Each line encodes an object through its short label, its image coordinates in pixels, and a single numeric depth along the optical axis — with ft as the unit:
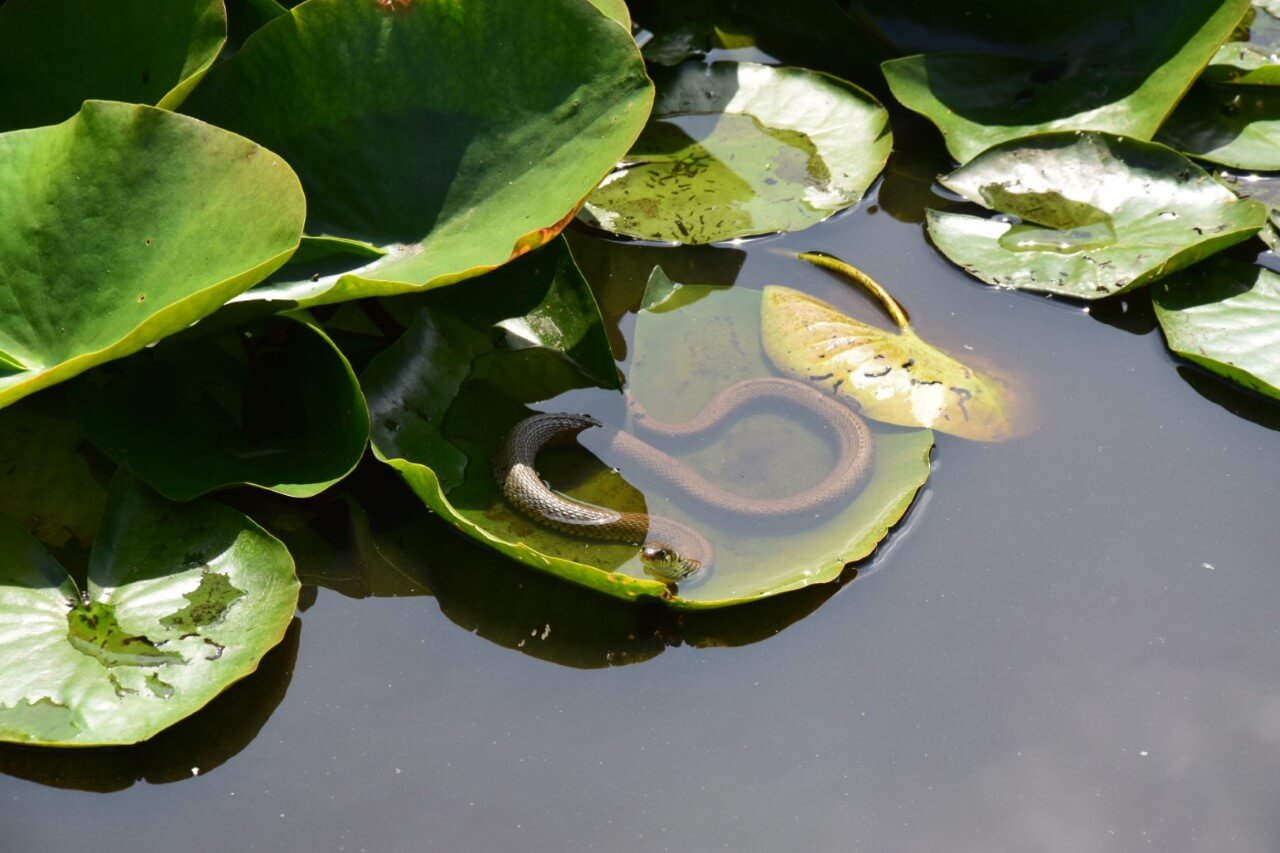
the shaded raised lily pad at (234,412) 10.50
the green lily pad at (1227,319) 12.78
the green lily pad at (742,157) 14.78
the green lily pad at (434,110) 11.19
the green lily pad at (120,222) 9.49
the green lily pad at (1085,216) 13.62
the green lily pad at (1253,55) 15.40
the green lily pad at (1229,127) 15.40
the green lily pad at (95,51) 11.06
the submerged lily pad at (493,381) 11.51
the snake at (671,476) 11.91
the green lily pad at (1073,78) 14.71
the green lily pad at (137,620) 9.16
